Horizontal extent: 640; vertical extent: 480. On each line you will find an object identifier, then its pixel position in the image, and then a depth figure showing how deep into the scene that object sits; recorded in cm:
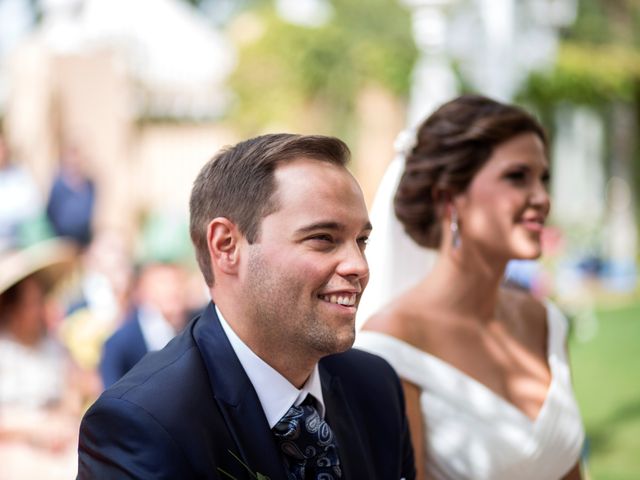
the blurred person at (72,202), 1098
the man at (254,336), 189
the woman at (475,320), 303
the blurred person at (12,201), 1004
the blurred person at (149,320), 565
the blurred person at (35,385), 527
